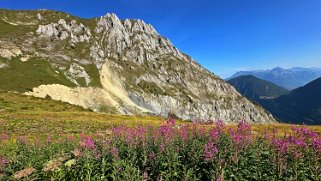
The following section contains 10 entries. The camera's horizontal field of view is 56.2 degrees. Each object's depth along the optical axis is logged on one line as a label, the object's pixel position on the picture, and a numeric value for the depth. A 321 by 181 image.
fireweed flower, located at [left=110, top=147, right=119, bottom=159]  12.40
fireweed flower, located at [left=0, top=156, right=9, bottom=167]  14.52
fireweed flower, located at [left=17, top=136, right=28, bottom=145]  19.18
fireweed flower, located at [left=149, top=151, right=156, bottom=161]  12.18
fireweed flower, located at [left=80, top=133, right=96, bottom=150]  13.52
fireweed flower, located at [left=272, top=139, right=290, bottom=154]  11.20
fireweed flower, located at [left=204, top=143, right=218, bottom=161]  10.79
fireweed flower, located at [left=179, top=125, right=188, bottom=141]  13.53
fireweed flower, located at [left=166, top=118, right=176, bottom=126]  15.57
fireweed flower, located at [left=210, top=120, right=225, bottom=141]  12.93
